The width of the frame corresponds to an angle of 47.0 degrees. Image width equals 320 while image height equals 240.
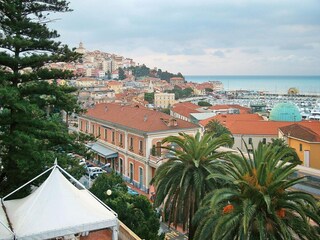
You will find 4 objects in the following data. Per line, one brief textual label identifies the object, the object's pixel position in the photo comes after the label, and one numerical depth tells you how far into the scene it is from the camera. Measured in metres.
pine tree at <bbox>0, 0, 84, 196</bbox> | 14.09
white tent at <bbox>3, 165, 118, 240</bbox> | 10.11
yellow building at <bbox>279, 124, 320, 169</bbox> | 32.09
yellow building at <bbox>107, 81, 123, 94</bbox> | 145.35
